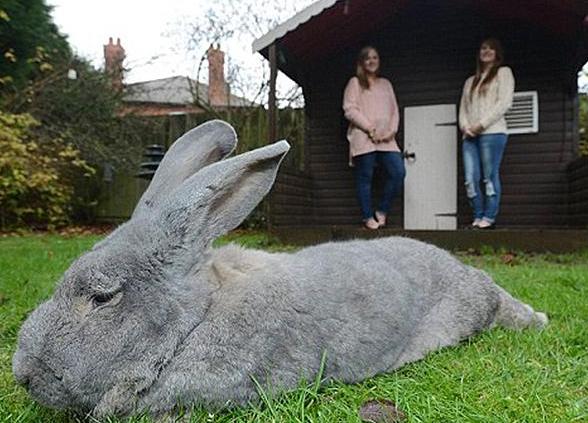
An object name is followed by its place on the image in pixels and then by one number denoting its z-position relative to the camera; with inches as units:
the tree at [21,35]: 239.8
